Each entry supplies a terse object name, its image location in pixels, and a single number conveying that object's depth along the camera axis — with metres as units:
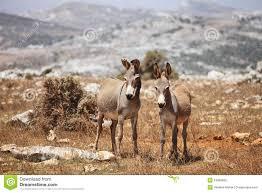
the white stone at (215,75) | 36.31
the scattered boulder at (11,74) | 34.12
